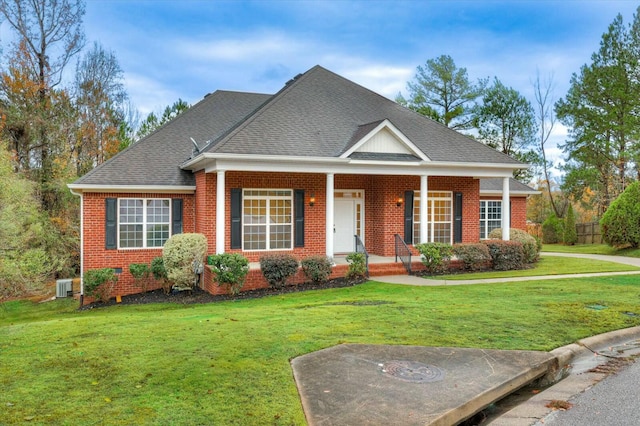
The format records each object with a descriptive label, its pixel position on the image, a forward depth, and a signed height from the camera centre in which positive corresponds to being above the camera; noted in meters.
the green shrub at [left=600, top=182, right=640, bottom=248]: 21.58 +0.00
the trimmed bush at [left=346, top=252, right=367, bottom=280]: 14.73 -1.43
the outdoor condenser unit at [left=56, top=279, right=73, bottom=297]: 18.17 -2.56
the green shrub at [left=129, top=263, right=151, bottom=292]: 15.50 -1.73
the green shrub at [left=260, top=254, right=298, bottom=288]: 13.89 -1.38
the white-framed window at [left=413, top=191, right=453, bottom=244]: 18.17 +0.10
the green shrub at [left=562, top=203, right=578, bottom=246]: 30.11 -0.69
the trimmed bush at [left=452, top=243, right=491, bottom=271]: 16.00 -1.12
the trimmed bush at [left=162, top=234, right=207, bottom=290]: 14.10 -1.12
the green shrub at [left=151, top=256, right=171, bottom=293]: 15.16 -1.65
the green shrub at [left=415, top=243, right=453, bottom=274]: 15.57 -1.14
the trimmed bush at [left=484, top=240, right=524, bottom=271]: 16.45 -1.18
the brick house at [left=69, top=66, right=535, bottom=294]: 15.45 +1.22
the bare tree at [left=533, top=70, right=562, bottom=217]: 36.03 +8.62
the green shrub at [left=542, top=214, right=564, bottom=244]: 31.62 -0.66
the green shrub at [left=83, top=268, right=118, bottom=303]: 14.77 -1.92
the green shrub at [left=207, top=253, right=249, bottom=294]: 13.34 -1.38
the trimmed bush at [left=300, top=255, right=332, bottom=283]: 14.34 -1.42
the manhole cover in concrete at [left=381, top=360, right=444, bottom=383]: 5.60 -1.81
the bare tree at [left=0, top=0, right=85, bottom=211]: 23.83 +8.94
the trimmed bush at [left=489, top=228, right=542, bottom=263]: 17.73 -0.81
